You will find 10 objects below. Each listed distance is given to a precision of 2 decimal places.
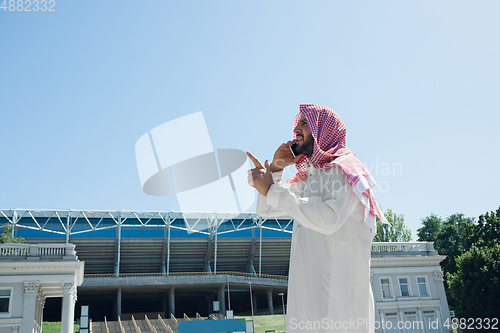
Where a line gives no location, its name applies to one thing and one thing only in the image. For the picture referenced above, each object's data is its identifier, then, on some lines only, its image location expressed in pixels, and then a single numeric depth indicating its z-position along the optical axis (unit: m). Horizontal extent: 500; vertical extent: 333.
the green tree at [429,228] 45.97
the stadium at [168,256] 41.53
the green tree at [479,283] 26.31
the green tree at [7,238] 30.38
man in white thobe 2.38
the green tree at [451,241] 40.06
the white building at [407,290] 30.30
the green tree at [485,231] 29.36
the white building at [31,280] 20.98
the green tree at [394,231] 40.03
